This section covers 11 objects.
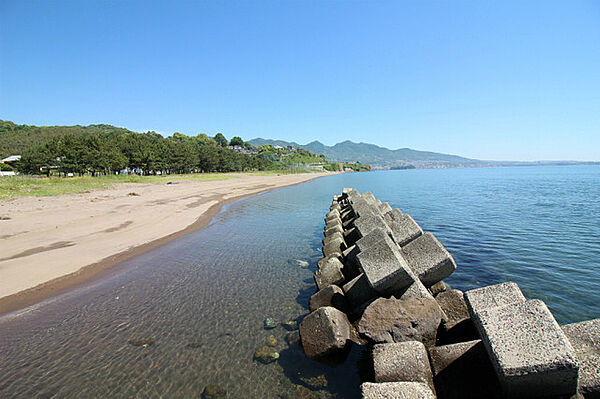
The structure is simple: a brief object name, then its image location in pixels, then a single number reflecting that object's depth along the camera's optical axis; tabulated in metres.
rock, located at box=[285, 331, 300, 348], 5.78
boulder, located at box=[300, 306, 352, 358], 5.17
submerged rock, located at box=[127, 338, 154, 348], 5.80
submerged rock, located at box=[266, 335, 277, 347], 5.79
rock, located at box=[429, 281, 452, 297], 7.09
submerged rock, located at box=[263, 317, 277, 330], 6.42
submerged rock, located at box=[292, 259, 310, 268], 10.48
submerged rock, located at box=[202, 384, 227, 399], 4.54
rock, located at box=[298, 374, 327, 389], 4.69
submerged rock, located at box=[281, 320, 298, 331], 6.32
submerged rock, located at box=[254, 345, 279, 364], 5.34
